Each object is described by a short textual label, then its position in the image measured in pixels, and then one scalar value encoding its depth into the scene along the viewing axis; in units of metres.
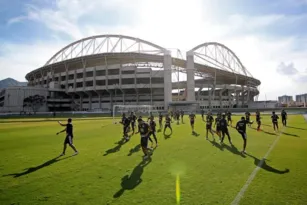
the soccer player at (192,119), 18.49
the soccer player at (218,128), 13.18
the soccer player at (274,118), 17.98
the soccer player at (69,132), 10.27
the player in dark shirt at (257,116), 20.13
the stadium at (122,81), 76.69
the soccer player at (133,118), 18.00
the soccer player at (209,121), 14.95
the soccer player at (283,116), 21.16
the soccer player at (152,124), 13.24
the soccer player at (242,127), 10.53
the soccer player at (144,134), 9.48
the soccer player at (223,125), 12.52
